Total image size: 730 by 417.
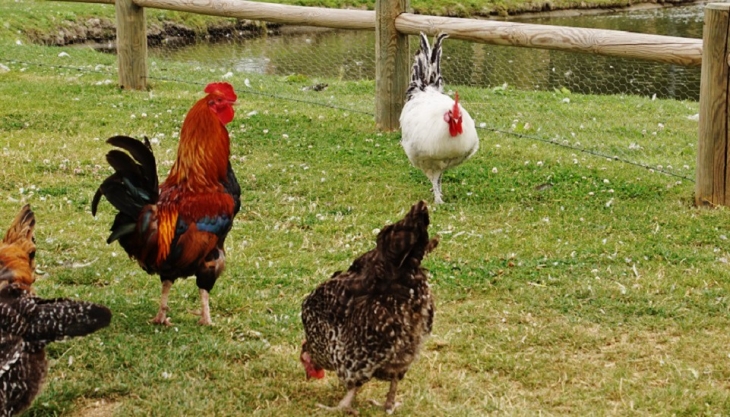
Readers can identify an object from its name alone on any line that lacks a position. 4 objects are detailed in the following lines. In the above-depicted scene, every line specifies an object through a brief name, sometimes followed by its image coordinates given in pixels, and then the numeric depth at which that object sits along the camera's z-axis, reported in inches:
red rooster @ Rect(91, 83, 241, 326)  196.5
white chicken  291.8
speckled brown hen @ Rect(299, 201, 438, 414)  160.4
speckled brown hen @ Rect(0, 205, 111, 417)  150.3
